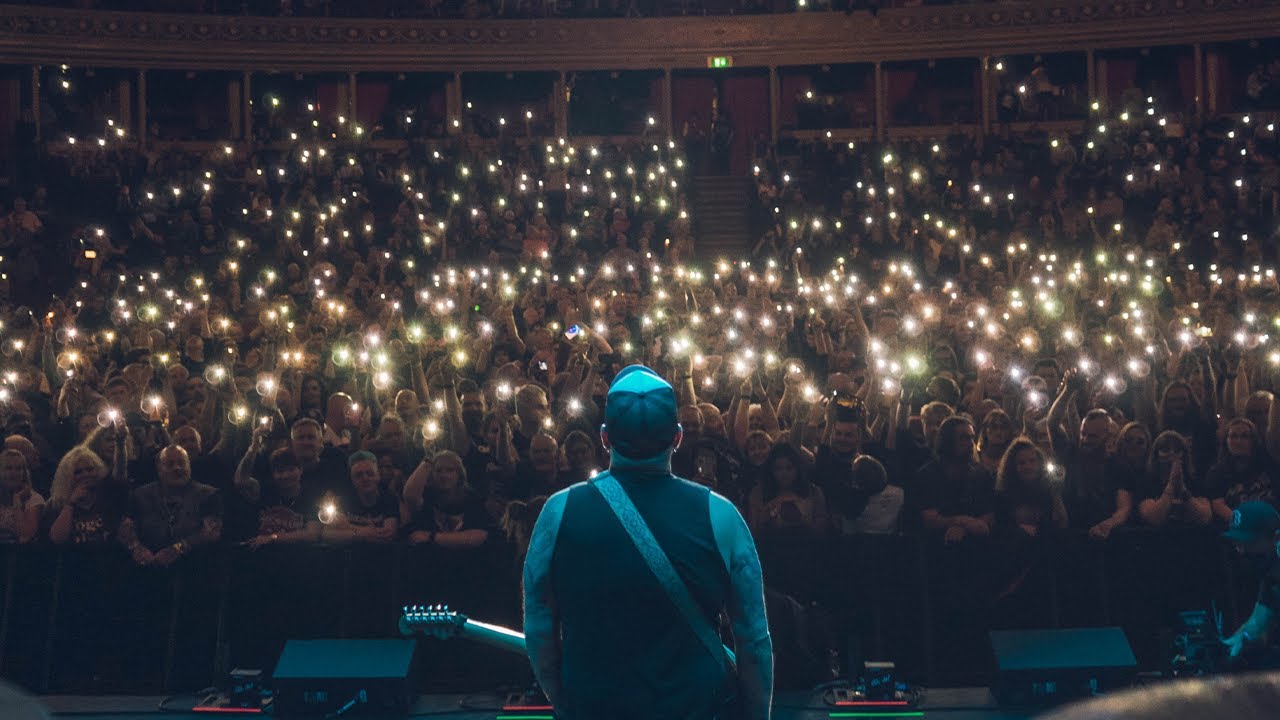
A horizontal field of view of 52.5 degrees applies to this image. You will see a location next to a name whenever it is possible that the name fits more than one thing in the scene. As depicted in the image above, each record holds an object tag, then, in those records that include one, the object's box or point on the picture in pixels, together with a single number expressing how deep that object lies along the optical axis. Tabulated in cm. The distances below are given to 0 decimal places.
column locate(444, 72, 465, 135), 3106
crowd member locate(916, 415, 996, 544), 855
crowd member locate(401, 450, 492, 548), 852
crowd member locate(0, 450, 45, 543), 873
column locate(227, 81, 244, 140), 3105
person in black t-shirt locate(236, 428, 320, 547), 878
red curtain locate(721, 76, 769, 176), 3194
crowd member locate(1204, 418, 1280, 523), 845
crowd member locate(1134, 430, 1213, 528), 829
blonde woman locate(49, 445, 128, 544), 865
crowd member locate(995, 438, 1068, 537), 830
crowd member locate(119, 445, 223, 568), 853
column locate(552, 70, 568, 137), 3098
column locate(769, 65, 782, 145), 3062
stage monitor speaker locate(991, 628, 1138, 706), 748
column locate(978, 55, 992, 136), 2994
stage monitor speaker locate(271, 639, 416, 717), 777
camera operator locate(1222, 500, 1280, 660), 631
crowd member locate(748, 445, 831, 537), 852
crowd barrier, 816
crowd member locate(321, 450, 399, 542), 849
